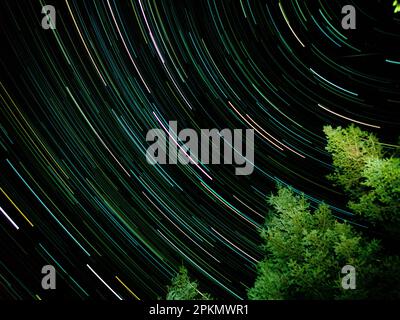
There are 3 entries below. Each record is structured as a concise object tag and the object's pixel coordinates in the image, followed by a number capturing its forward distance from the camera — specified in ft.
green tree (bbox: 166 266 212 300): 43.96
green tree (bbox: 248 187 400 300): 30.04
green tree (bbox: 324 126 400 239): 30.71
